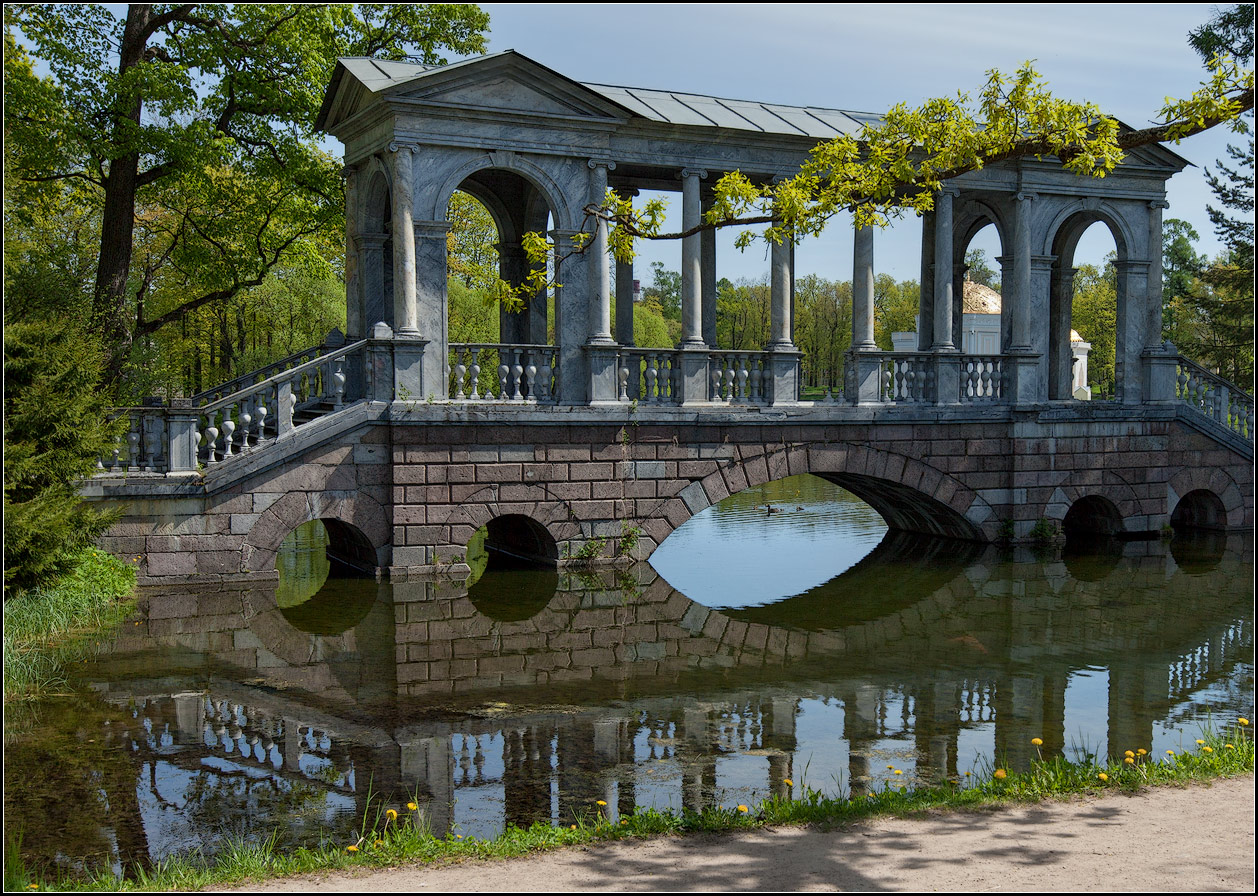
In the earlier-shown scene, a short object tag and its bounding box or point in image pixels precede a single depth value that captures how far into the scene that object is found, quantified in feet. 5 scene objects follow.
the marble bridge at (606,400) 48.62
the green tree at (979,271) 237.45
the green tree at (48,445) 31.19
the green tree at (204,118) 61.11
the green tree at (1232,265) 99.91
